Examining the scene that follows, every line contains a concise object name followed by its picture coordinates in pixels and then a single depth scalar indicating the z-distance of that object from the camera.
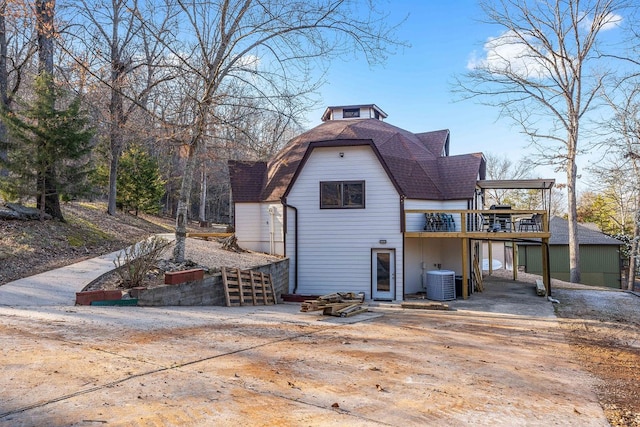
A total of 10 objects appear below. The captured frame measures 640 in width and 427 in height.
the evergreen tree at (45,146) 13.33
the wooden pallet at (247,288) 11.60
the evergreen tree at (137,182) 24.73
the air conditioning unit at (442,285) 14.88
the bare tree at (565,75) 21.45
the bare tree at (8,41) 12.38
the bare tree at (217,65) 11.39
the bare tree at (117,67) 12.02
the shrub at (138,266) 9.45
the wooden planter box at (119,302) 8.30
